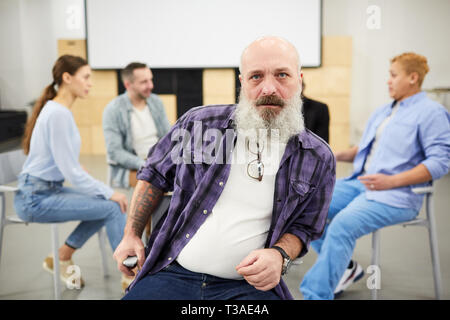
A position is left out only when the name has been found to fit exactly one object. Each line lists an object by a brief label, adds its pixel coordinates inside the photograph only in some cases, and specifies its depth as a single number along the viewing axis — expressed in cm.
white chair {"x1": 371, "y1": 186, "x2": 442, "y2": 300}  171
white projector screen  430
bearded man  101
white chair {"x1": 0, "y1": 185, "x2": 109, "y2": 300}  171
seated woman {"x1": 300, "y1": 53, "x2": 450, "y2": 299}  168
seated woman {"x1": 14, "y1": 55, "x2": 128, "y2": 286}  166
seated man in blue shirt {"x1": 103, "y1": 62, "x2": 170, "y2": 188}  236
